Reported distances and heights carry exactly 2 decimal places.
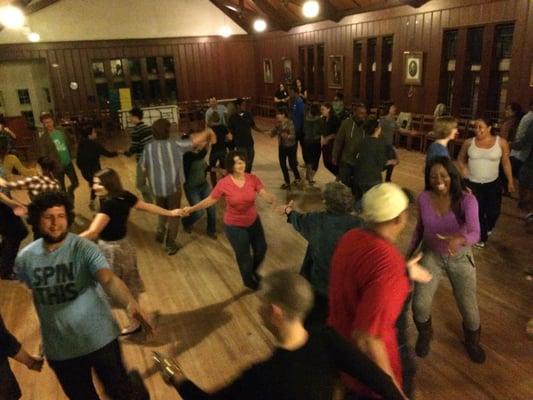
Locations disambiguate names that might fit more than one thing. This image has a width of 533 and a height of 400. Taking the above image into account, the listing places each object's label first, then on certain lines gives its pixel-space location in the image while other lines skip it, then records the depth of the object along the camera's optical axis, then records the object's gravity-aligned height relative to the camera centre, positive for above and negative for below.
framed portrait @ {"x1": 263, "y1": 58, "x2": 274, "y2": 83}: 17.20 +0.35
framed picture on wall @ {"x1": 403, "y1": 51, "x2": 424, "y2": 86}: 9.87 +0.13
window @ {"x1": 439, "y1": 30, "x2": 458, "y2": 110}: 9.30 +0.07
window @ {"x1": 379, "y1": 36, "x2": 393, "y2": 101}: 11.02 +0.18
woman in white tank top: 4.33 -1.00
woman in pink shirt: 3.78 -1.09
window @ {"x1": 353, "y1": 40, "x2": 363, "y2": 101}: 12.10 +0.22
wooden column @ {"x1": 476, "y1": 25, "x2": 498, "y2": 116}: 8.27 +0.06
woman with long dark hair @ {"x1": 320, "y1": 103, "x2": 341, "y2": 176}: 6.78 -0.93
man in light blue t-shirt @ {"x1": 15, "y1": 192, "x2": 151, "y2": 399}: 2.02 -0.95
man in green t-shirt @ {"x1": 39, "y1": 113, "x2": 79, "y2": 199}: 6.04 -0.78
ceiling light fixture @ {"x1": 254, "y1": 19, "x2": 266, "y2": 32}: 11.99 +1.55
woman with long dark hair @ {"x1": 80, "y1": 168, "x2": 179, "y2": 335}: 3.08 -0.98
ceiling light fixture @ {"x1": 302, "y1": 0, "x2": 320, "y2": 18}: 8.52 +1.40
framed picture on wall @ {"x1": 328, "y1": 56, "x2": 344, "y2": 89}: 12.70 +0.14
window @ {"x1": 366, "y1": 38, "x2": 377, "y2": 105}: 11.59 +0.15
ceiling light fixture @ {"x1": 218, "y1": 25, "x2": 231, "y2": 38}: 14.97 +1.76
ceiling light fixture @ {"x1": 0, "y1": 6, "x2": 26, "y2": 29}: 8.62 +1.56
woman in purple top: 2.72 -1.03
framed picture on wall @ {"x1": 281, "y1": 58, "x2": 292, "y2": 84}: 15.81 +0.36
